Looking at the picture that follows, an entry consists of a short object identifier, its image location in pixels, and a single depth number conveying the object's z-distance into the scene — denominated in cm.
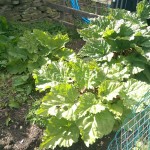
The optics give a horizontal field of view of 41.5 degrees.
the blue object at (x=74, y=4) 437
